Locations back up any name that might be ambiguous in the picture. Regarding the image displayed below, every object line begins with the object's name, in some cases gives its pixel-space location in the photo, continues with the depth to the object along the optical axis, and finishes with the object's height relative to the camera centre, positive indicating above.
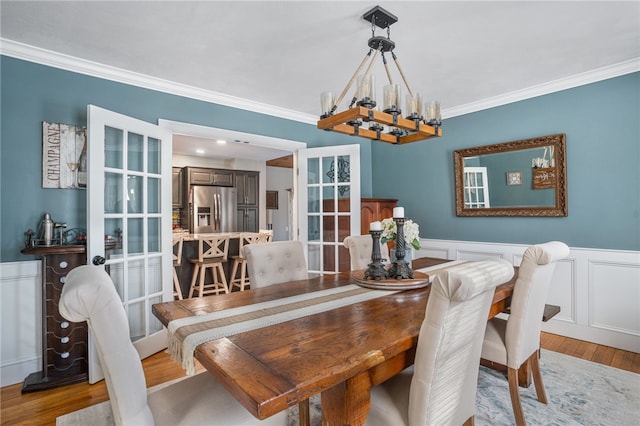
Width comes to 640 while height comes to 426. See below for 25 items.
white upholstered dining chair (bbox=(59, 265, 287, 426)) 1.01 -0.51
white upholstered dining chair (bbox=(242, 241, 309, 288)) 2.14 -0.31
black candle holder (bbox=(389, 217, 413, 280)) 2.05 -0.29
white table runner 1.22 -0.44
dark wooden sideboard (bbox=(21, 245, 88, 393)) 2.27 -0.82
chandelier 1.76 +0.61
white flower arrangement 2.10 -0.11
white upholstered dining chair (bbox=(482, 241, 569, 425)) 1.76 -0.58
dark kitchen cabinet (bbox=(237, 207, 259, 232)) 6.81 -0.02
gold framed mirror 3.16 +0.38
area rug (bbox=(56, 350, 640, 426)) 1.91 -1.21
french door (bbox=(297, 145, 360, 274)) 3.79 +0.16
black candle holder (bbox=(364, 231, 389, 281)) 2.04 -0.32
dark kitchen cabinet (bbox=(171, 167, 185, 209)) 6.36 +0.61
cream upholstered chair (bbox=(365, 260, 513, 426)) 1.05 -0.51
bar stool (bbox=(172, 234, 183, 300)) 4.19 -0.53
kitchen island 4.59 -0.66
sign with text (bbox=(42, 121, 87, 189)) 2.42 +0.49
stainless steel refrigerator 6.25 +0.18
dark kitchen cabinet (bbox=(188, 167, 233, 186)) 6.32 +0.84
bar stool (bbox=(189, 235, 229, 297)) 4.46 -0.63
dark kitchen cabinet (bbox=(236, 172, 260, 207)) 6.85 +0.65
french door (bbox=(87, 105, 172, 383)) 2.34 +0.04
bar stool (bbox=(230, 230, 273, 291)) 4.91 -0.67
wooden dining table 0.90 -0.45
